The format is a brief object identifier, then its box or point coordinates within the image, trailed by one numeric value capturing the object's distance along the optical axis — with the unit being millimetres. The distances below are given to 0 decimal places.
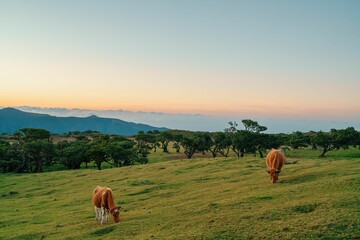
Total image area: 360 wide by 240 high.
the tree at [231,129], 82425
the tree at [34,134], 85938
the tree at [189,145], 81312
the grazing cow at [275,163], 24344
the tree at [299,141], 75812
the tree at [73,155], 74062
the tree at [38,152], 72688
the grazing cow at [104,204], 20172
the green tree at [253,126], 75812
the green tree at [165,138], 96000
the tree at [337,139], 66425
